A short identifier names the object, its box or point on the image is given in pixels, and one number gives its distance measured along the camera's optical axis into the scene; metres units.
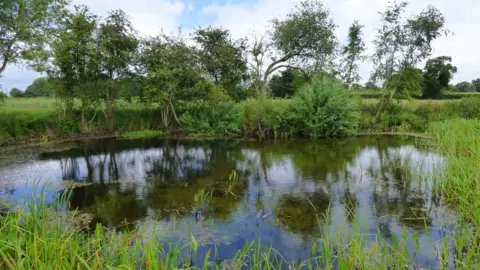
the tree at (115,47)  16.00
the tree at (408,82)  17.05
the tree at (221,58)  17.28
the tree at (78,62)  14.77
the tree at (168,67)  16.47
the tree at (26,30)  11.76
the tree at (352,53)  19.67
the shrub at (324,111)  15.42
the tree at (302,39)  20.12
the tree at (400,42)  16.17
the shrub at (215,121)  16.58
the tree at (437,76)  34.75
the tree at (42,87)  15.31
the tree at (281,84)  34.50
